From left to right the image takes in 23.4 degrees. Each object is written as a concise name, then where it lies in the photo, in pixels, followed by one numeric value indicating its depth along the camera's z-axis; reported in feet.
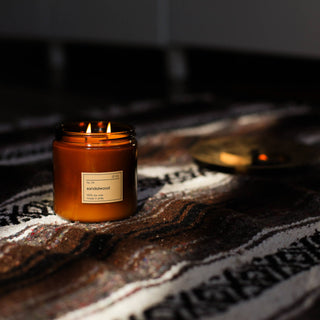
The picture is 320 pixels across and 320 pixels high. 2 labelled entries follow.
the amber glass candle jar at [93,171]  2.57
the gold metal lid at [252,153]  3.16
